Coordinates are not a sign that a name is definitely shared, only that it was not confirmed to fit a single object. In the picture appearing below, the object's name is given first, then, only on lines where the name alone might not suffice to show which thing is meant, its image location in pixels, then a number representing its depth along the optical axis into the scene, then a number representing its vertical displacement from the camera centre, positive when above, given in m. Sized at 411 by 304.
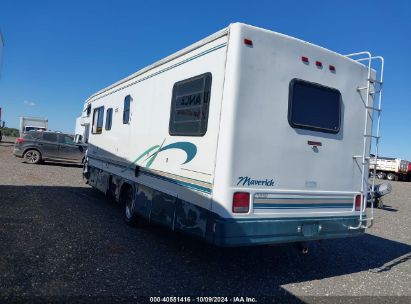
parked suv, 17.78 -0.29
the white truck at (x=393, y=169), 35.62 +0.48
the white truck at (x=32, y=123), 31.01 +1.32
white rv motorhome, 4.55 +0.28
